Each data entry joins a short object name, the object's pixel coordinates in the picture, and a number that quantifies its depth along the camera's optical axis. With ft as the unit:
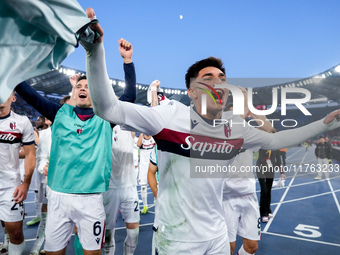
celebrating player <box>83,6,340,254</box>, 5.17
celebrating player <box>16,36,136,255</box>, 7.62
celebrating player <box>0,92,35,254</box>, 9.73
